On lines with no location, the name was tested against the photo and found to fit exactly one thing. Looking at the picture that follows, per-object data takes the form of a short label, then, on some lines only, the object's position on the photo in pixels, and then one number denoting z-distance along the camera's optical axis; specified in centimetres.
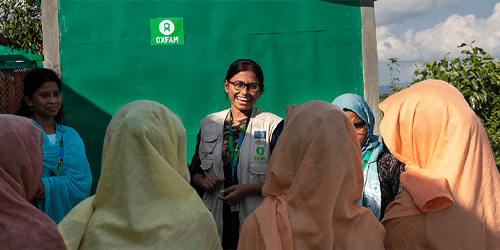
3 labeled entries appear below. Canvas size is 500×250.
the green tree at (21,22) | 793
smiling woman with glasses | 256
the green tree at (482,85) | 398
